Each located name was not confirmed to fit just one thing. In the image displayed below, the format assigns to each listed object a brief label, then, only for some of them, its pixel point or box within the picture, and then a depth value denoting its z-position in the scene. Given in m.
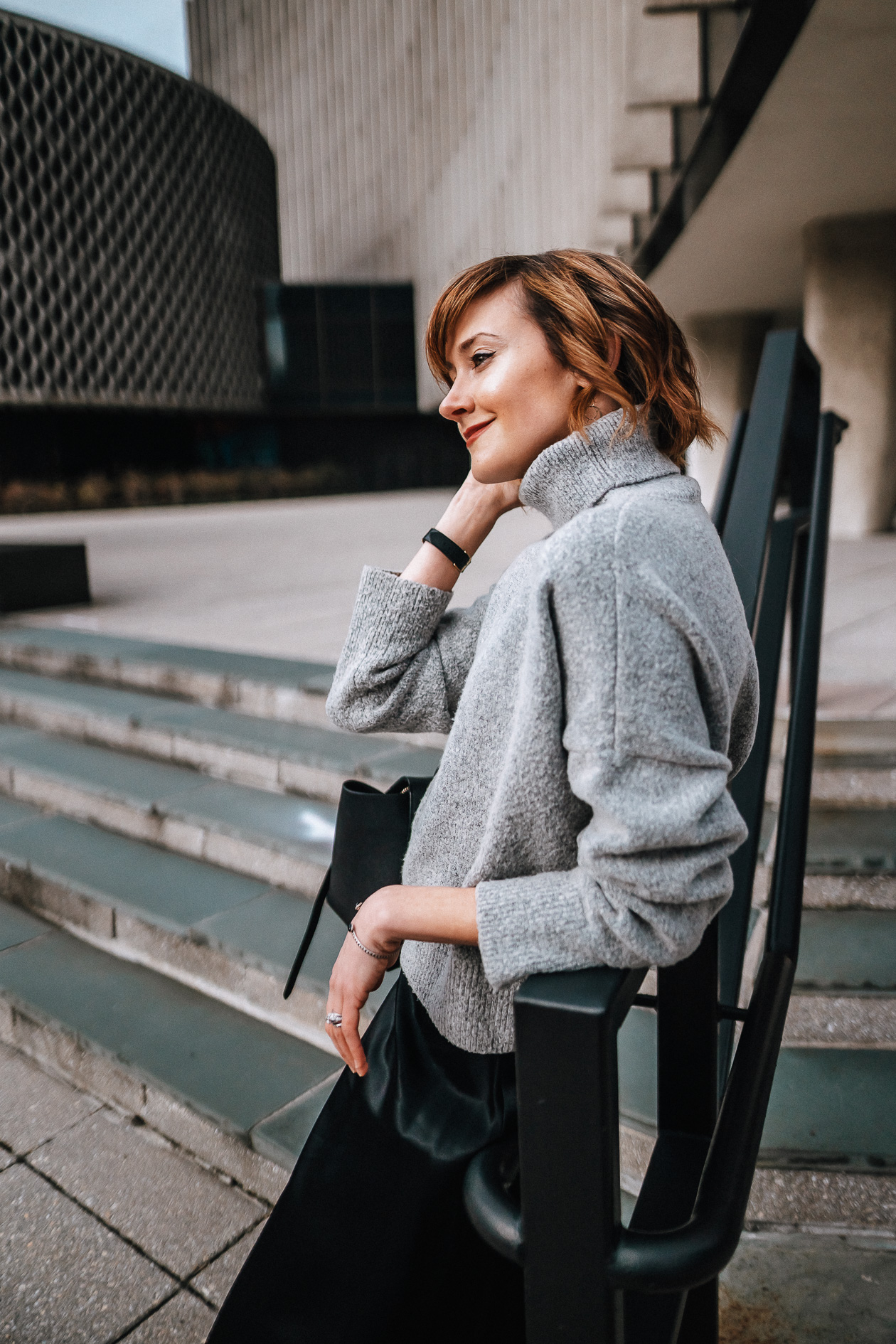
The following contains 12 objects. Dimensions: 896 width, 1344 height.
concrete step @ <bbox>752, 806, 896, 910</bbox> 2.31
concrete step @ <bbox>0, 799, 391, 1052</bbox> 2.39
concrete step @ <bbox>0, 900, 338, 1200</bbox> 1.99
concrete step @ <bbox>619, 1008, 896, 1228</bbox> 1.68
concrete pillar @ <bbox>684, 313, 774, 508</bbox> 14.60
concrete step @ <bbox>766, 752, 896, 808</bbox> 2.57
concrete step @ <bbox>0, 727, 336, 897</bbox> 2.83
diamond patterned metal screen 26.45
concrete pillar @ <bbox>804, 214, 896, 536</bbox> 9.48
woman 0.82
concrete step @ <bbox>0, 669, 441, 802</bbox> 3.12
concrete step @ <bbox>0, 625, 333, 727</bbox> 3.66
